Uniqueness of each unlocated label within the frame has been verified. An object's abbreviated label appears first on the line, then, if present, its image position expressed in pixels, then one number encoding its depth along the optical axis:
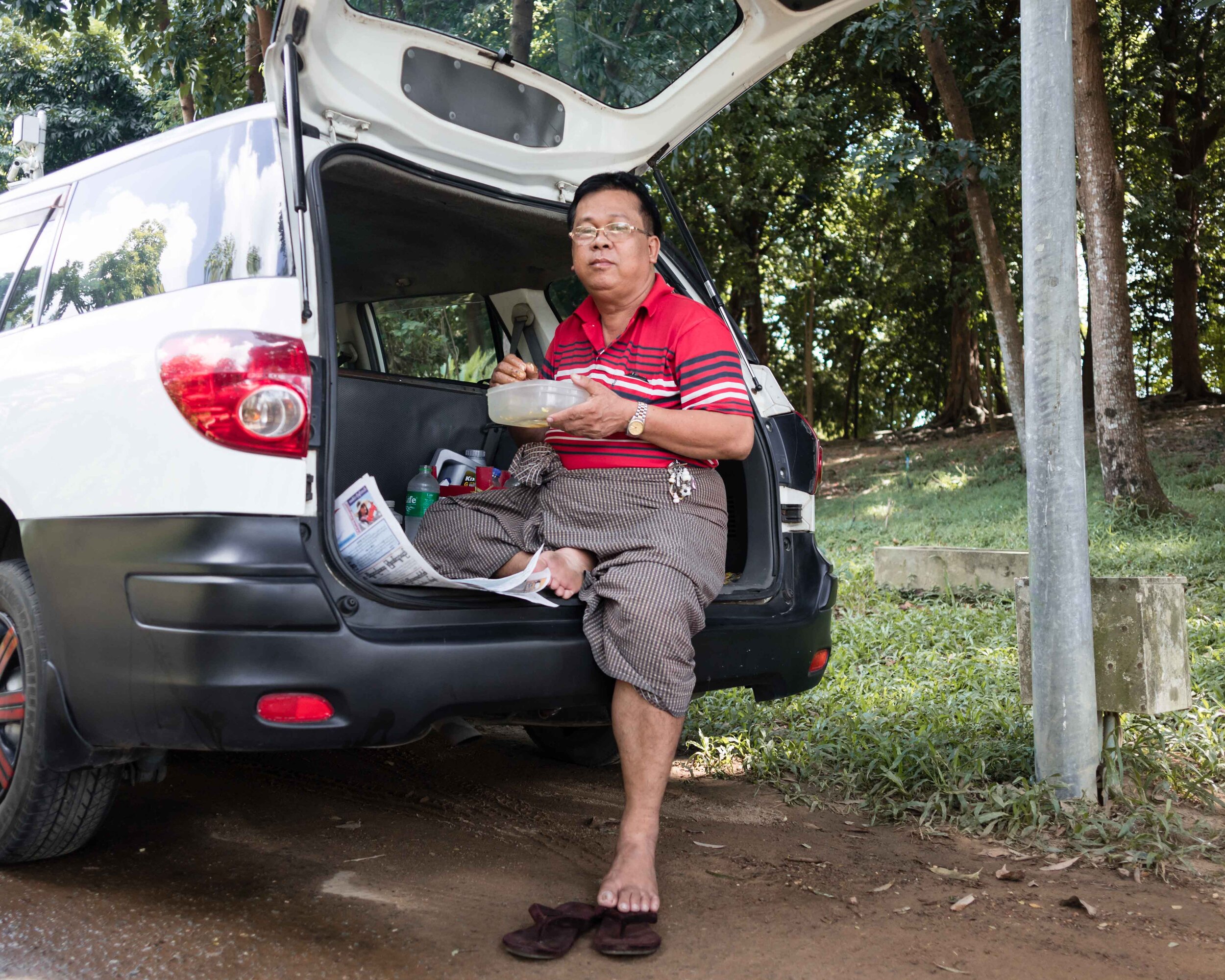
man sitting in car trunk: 2.39
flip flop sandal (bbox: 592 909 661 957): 2.14
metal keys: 2.64
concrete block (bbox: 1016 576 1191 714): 2.91
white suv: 2.08
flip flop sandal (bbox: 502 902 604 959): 2.12
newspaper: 2.26
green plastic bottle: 3.09
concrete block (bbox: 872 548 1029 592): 5.91
